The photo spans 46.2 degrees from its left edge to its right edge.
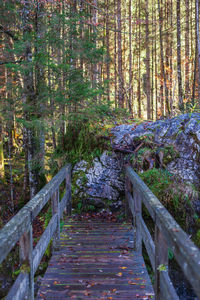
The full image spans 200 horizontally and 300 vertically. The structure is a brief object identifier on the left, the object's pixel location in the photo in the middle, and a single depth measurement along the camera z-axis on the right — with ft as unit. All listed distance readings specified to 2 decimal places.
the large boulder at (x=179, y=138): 18.79
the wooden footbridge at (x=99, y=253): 6.26
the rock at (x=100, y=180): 20.47
